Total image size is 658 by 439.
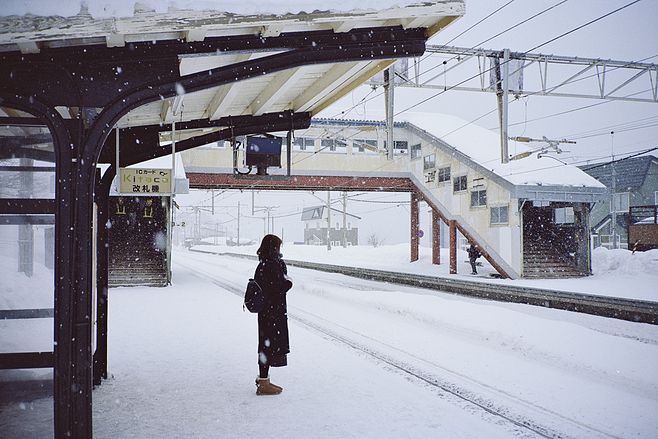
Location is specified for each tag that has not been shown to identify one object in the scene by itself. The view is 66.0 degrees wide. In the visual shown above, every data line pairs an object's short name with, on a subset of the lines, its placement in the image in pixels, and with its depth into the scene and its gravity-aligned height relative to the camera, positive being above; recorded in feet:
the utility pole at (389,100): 55.52 +14.11
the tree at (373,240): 288.18 -7.71
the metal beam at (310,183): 96.53 +8.91
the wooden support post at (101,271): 19.60 -1.64
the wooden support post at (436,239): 105.60 -2.61
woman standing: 18.75 -3.26
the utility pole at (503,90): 60.95 +16.72
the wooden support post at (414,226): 113.99 +0.18
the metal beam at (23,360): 15.52 -4.02
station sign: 19.69 +1.87
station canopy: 11.09 +4.96
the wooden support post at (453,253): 88.38 -4.73
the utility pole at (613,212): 111.22 +2.80
